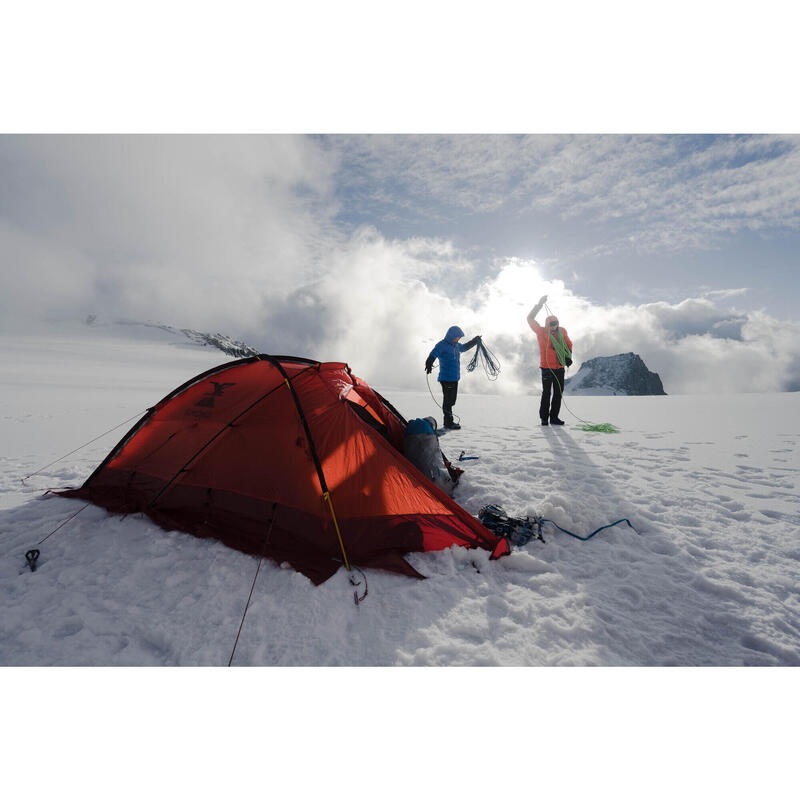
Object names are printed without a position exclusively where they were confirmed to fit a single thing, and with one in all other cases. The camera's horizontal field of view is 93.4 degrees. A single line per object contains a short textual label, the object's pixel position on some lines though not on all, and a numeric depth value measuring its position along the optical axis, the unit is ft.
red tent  11.04
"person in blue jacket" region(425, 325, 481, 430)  29.55
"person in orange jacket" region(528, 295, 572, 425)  28.48
